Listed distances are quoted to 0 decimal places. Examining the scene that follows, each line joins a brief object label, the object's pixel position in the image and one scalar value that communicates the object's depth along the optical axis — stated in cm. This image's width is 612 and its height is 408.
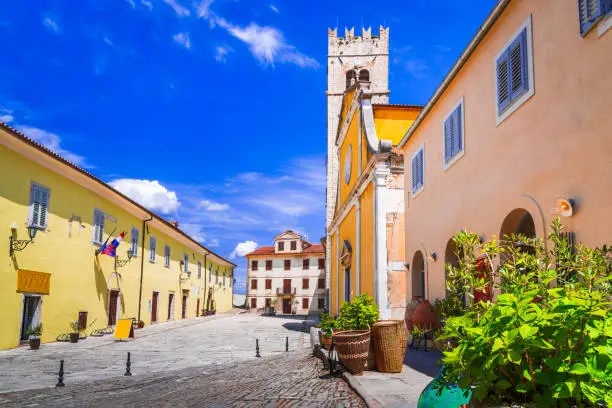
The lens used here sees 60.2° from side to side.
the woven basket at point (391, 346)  947
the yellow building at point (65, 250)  1662
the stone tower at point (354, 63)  4931
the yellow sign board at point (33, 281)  1700
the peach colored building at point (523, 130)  593
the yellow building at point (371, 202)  1670
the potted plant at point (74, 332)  1944
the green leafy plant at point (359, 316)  1033
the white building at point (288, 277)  6575
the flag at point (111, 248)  2290
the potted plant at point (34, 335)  1667
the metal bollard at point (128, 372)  1123
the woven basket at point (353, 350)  933
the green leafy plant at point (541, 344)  241
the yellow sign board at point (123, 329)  2061
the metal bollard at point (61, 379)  964
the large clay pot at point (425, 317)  1196
